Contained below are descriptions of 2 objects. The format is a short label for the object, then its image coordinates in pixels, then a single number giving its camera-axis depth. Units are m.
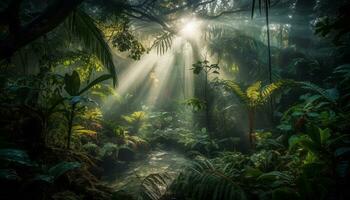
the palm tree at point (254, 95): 6.42
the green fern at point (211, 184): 3.87
